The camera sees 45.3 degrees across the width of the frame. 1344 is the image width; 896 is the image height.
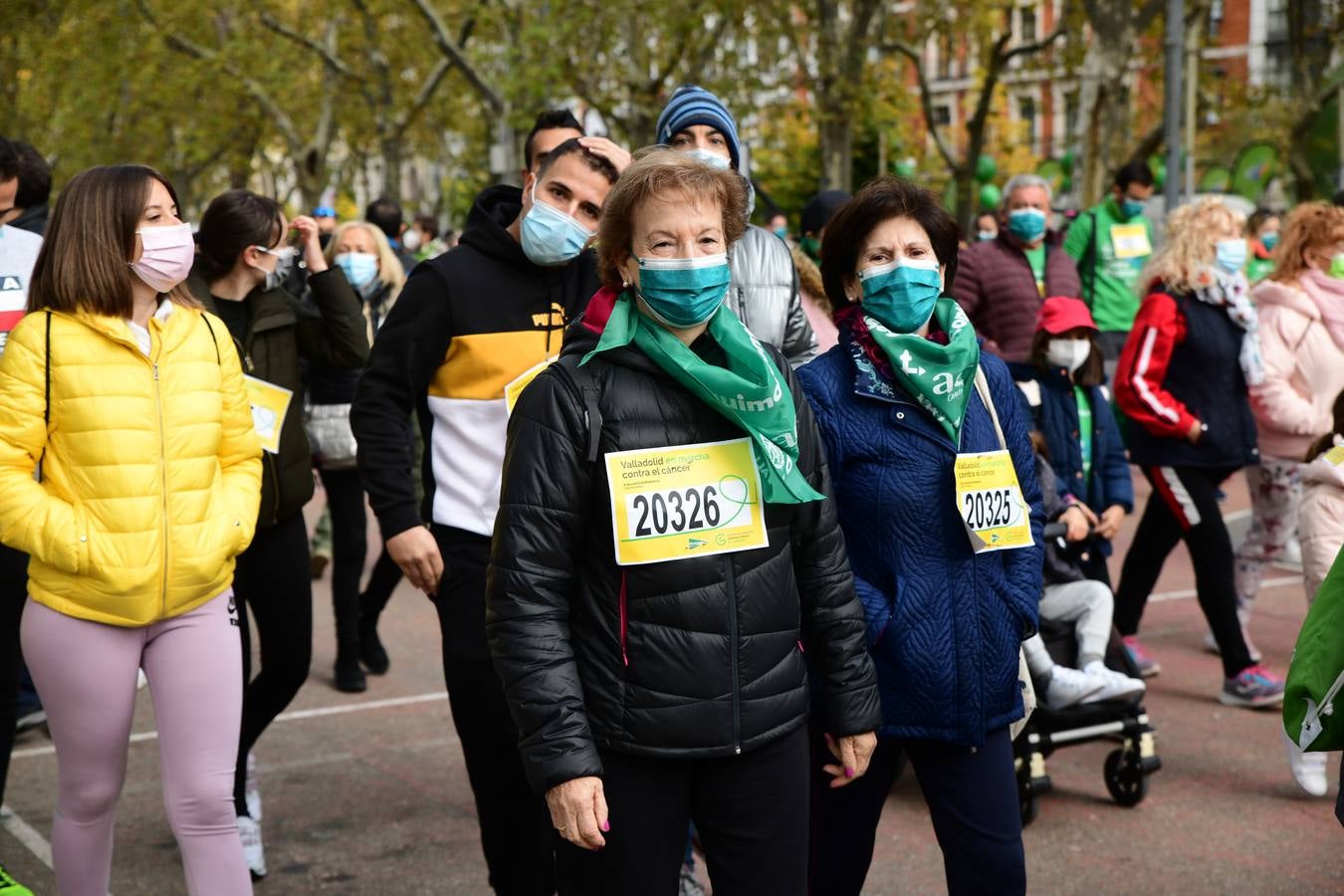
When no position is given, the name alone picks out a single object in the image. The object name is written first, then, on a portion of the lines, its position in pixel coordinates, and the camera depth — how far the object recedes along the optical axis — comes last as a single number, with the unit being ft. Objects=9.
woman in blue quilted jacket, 11.53
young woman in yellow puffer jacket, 12.22
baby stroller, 18.03
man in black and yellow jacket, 13.15
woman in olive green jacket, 15.90
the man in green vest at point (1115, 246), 35.83
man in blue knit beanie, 14.88
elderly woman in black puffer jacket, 9.50
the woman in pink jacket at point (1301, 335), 23.08
